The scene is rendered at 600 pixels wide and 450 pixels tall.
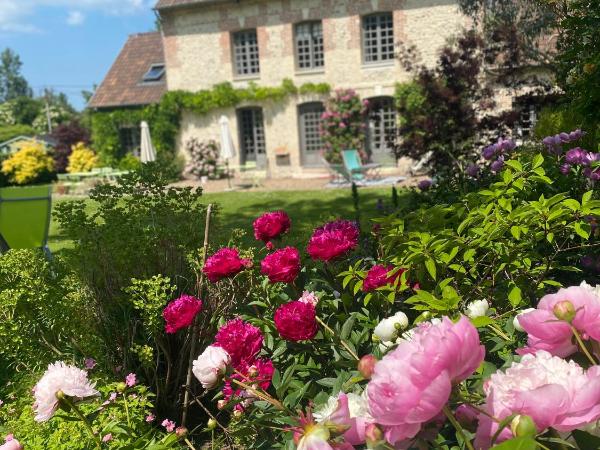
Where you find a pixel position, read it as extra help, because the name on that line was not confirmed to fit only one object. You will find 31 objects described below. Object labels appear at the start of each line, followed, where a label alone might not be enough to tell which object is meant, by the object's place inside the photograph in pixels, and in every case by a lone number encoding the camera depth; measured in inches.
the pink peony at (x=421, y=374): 31.3
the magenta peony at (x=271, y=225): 98.8
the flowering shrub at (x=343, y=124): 683.4
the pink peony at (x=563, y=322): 36.6
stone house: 657.6
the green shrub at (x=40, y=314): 114.8
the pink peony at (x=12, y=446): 48.7
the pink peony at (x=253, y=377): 62.6
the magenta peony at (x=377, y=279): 81.1
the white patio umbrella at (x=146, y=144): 677.9
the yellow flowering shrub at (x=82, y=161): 817.5
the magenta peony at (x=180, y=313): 83.0
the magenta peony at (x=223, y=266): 85.7
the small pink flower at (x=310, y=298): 72.2
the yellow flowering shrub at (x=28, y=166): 863.1
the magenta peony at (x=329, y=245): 82.6
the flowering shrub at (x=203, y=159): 735.1
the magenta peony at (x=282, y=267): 79.5
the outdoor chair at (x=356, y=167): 609.0
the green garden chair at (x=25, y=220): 242.7
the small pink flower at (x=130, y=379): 85.7
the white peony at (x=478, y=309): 63.6
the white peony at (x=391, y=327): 56.3
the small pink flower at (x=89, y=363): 103.2
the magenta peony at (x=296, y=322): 65.3
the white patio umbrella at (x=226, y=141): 663.1
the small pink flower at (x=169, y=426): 94.5
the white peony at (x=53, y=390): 53.0
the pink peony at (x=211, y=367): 57.2
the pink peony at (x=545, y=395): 31.4
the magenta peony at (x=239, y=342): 64.6
